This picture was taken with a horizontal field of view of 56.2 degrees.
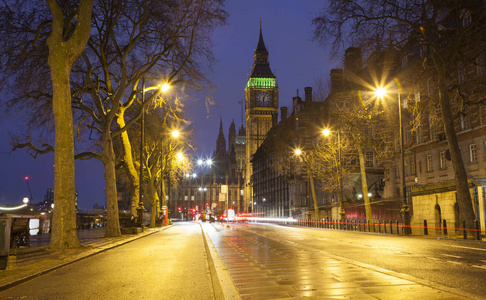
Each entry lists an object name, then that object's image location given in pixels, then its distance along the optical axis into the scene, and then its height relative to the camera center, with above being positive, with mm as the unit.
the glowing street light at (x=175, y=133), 40775 +7481
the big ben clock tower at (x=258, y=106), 159375 +39506
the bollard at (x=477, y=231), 21891 -774
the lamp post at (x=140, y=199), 31359 +1316
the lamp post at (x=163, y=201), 43281 +1941
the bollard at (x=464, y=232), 21969 -817
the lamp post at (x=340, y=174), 40312 +3851
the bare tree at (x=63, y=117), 15703 +3503
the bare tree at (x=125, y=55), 24078 +9591
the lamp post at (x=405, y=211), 26422 +255
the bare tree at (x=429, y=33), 23328 +9919
